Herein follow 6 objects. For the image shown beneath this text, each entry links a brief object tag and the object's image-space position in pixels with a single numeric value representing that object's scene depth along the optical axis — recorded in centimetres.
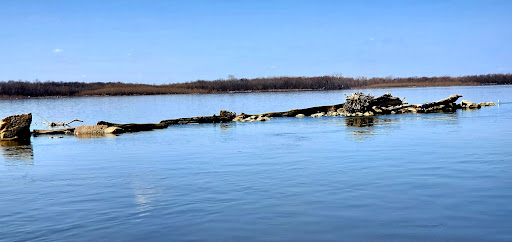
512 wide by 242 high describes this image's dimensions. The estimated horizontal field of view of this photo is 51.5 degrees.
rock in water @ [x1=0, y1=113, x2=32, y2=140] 3731
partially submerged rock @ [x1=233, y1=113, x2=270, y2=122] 4984
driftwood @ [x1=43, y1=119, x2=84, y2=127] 4654
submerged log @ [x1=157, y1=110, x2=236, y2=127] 4791
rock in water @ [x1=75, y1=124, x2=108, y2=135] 3949
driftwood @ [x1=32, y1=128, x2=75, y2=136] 4044
